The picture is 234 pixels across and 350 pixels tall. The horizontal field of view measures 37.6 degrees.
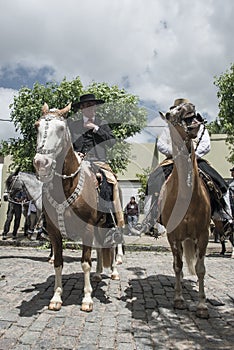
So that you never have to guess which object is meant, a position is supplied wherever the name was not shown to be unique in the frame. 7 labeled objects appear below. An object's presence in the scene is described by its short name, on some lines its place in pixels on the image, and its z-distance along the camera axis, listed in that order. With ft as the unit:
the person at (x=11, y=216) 51.06
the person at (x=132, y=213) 58.23
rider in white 19.31
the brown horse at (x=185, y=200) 15.30
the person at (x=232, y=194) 35.17
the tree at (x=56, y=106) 46.96
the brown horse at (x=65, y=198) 15.53
